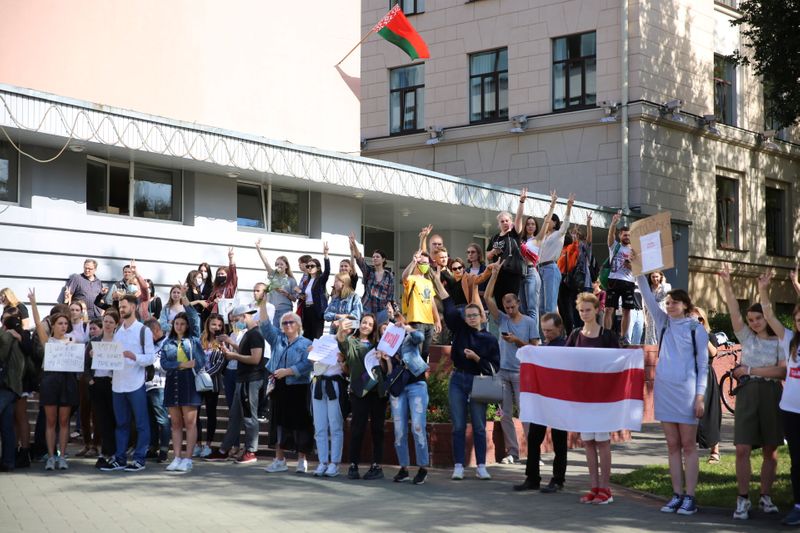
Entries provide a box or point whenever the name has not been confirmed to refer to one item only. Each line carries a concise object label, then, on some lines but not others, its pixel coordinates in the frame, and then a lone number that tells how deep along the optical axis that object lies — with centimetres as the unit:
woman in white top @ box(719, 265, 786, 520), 1050
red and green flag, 2592
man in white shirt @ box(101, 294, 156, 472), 1353
